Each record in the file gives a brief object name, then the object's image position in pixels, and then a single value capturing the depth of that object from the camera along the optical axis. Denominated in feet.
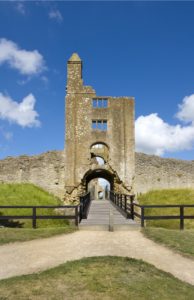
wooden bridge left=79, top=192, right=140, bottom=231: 29.39
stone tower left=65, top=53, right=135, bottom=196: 63.25
